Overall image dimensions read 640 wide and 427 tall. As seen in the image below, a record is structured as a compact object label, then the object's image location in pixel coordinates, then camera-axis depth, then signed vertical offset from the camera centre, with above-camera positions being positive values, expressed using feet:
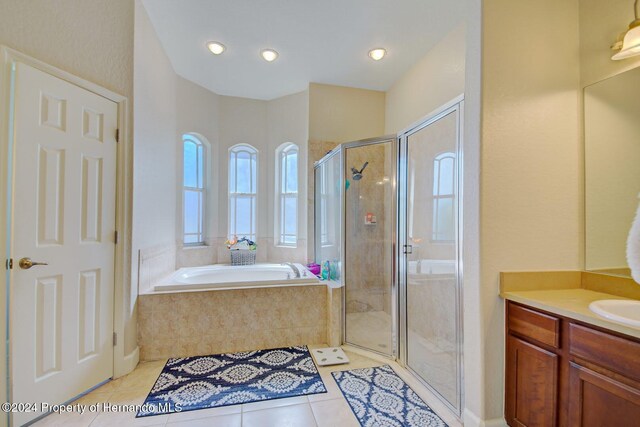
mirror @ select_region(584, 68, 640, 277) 4.43 +0.86
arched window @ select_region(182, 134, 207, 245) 11.55 +1.10
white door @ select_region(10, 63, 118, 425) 5.07 -0.50
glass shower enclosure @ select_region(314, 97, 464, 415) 6.00 -0.78
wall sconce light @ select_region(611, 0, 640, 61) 4.17 +2.74
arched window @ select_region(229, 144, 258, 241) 12.80 +1.17
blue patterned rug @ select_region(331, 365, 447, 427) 5.31 -3.96
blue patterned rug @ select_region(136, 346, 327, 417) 5.86 -3.99
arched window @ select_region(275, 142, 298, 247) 12.67 +1.04
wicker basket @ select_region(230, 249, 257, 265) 11.89 -1.83
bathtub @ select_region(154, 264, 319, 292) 8.02 -2.15
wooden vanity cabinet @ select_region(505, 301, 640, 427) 3.25 -2.15
